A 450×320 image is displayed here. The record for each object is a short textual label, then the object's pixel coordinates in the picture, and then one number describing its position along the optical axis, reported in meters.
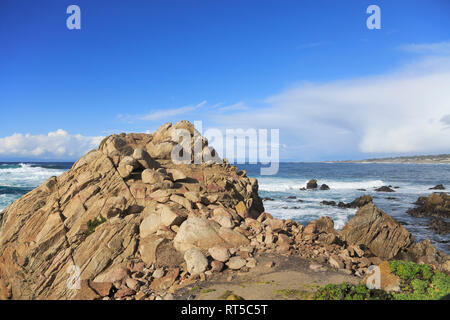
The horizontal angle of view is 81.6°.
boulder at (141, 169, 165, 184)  14.20
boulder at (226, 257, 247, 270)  10.10
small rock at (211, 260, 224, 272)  9.89
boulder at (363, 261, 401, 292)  7.82
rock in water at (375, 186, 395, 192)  55.55
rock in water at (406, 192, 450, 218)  33.16
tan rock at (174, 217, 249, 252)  11.09
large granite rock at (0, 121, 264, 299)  10.63
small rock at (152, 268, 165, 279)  9.88
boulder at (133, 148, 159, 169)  15.23
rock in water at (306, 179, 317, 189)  63.24
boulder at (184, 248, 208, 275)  9.77
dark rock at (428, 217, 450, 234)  26.59
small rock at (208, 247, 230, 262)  10.35
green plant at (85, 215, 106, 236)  11.66
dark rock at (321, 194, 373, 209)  40.22
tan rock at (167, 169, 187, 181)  15.27
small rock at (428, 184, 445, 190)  56.66
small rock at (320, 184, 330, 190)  62.54
